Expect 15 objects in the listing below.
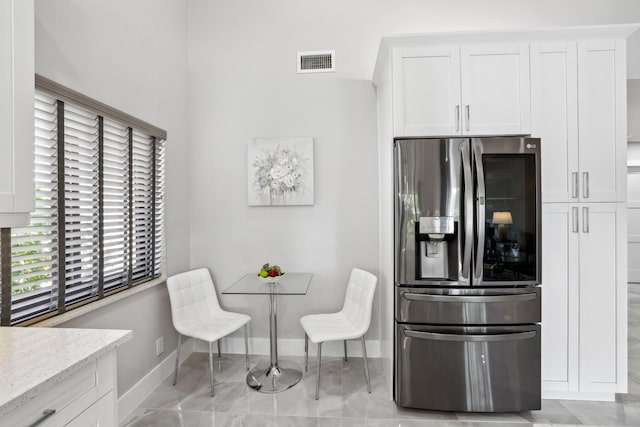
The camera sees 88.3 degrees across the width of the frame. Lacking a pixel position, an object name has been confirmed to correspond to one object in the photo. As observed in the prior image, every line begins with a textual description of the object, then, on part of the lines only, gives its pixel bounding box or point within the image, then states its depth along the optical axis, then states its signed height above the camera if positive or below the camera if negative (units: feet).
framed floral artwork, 9.96 +1.28
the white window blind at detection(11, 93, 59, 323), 5.16 -0.44
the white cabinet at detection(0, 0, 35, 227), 3.56 +1.15
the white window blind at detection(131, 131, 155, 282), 8.04 +0.23
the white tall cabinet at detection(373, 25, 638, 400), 7.31 +1.92
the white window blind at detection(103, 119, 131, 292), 7.04 +0.20
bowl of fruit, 8.14 -1.54
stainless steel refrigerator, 6.97 -1.16
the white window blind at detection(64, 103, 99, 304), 6.02 +0.19
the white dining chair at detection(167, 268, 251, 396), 8.18 -2.71
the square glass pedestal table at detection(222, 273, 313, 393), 8.07 -3.51
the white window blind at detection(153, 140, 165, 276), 8.91 +0.23
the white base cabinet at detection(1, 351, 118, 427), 2.95 -1.89
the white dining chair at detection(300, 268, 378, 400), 7.92 -2.90
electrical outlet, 8.52 -3.47
